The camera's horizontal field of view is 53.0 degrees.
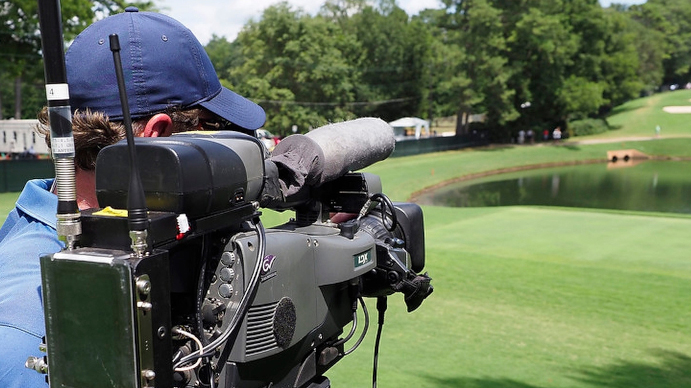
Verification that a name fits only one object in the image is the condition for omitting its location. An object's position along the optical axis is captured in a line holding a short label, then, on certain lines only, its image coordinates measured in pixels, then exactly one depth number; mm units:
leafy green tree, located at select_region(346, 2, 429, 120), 53844
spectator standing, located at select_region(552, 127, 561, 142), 50625
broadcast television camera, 1003
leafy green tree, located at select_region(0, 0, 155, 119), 22770
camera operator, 1407
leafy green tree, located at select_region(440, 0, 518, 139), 47344
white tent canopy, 49438
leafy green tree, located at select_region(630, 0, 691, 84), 87562
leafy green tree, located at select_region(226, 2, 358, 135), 49531
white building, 27677
